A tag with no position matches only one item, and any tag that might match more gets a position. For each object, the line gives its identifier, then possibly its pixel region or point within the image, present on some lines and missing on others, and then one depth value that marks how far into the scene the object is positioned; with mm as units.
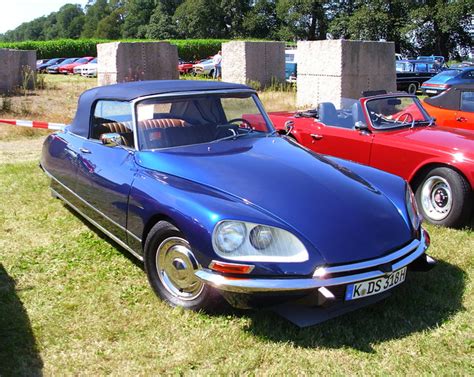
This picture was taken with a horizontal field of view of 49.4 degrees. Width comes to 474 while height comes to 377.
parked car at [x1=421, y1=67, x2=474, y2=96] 17803
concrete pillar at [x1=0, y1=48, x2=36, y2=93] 15328
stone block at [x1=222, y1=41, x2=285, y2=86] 16047
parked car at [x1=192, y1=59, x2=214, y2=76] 29094
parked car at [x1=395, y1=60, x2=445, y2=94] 22094
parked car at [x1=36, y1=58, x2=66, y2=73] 37969
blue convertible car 2953
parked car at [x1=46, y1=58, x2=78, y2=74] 36781
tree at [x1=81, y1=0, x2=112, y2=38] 115706
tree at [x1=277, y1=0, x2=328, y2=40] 71438
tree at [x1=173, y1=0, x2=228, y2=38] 81500
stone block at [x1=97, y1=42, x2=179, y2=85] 13250
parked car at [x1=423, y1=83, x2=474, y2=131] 7229
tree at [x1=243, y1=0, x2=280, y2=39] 79062
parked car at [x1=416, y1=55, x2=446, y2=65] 35478
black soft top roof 7391
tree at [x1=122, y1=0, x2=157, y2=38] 102125
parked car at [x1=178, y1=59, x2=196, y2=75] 31406
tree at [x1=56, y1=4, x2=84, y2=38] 130862
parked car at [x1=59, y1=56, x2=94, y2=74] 35406
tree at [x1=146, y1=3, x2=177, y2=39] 86112
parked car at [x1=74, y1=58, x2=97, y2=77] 30844
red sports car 4961
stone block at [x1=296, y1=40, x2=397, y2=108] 12375
